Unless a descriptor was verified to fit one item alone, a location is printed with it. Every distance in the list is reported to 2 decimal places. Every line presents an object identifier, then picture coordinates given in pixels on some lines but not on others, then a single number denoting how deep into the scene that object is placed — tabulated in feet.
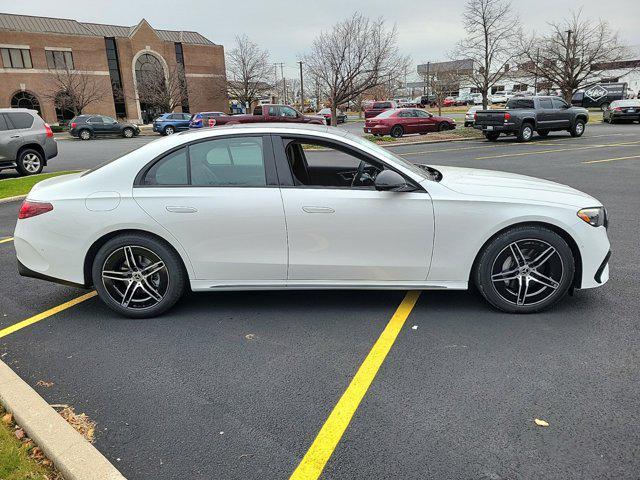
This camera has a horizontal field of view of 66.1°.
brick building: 160.15
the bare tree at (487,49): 86.38
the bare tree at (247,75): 175.83
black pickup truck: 67.51
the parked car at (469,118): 98.53
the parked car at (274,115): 74.13
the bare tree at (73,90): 152.56
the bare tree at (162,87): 163.88
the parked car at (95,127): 109.19
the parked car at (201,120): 100.78
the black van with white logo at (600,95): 156.46
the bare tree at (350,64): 86.79
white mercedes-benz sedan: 12.85
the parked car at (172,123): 114.93
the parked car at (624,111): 100.53
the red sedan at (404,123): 82.58
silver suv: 42.39
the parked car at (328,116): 131.69
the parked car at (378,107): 120.57
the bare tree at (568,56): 101.65
